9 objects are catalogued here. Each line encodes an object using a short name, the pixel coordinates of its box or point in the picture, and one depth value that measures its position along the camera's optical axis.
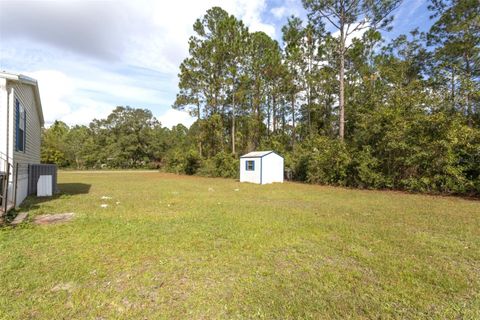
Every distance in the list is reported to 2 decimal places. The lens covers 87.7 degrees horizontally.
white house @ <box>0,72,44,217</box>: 6.49
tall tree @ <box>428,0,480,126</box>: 11.70
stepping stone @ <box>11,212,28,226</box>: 5.05
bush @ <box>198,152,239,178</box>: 21.57
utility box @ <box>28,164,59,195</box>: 9.50
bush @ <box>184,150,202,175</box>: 26.23
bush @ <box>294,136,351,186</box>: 13.96
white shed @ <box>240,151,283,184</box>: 15.59
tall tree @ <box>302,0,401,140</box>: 14.73
